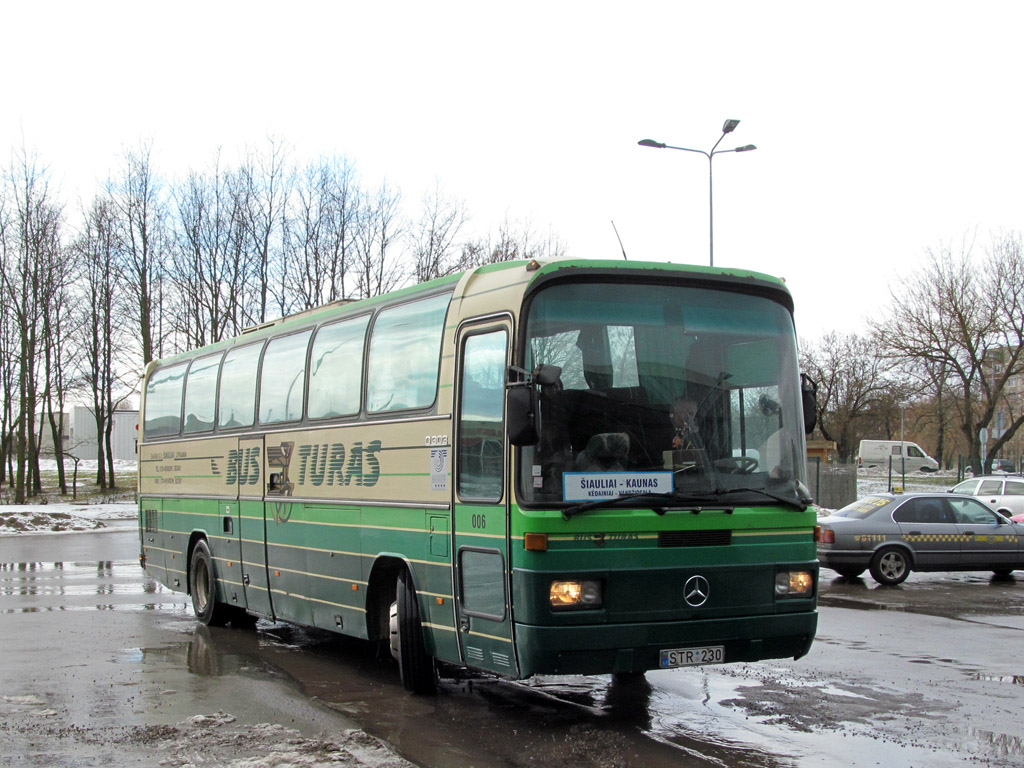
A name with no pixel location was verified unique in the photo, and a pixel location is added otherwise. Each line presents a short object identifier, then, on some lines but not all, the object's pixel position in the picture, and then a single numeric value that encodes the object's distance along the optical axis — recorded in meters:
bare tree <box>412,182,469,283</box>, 43.66
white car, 29.41
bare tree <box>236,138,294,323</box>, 43.31
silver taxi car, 17.66
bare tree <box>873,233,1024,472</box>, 44.44
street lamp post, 25.78
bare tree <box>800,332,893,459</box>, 75.25
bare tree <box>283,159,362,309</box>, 43.09
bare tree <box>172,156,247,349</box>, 43.56
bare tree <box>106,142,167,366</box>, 45.81
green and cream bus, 7.25
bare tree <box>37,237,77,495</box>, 44.75
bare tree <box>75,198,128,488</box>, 46.56
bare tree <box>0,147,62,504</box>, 43.78
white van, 73.00
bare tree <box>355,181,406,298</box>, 43.34
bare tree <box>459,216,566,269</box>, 44.88
